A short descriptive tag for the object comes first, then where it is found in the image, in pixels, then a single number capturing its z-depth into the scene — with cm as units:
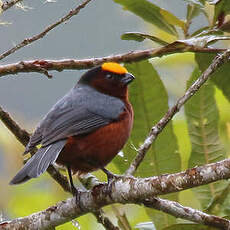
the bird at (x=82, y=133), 761
